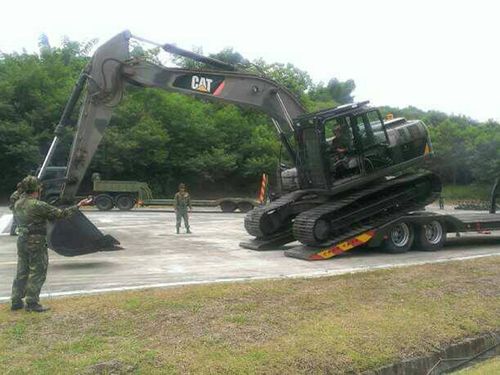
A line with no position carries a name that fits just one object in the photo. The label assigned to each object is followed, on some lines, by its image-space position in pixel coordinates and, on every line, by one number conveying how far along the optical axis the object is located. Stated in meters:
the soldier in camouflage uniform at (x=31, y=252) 7.05
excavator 12.77
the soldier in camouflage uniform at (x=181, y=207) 19.23
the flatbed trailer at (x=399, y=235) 13.02
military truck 31.53
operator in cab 13.77
